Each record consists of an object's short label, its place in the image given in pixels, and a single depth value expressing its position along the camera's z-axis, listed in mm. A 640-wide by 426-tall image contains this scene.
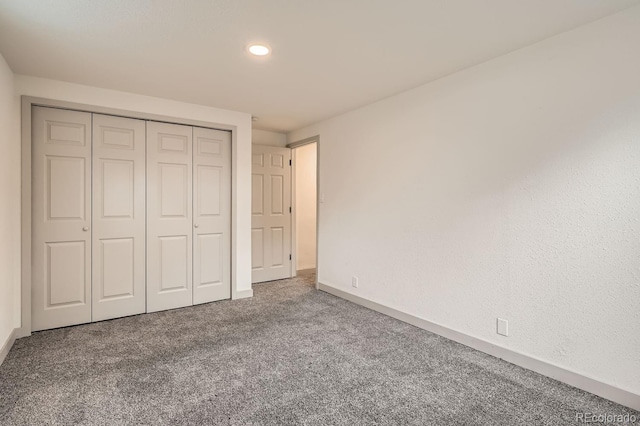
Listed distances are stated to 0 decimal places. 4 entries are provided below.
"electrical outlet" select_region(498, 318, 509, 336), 2429
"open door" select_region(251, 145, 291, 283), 4746
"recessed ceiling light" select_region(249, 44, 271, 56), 2307
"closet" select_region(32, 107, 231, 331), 2982
